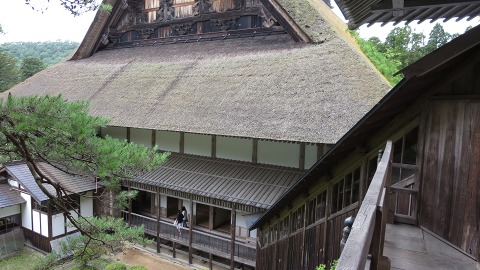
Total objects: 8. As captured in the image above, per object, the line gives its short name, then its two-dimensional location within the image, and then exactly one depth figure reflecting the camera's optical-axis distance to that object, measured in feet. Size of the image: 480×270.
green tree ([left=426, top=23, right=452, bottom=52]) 84.33
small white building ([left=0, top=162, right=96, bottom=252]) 40.91
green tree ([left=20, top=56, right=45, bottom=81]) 123.95
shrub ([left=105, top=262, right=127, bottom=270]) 31.73
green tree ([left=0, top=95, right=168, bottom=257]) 14.57
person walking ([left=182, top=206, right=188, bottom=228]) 38.24
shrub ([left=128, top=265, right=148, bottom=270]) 31.09
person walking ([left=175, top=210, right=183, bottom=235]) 37.69
